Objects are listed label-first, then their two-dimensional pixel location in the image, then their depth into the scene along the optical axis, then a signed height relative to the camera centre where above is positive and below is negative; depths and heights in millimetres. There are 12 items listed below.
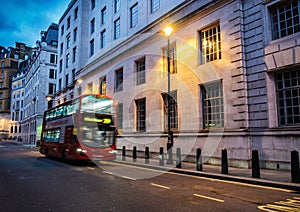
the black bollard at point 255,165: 8672 -1160
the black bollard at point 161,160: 12969 -1483
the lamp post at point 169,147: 13259 -834
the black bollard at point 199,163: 10732 -1357
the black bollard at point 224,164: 9727 -1260
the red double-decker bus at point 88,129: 13602 +167
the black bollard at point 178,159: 11981 -1329
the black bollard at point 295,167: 7630 -1084
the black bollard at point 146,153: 14986 -1341
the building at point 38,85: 51125 +10556
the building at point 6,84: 81875 +16075
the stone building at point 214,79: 11383 +3121
